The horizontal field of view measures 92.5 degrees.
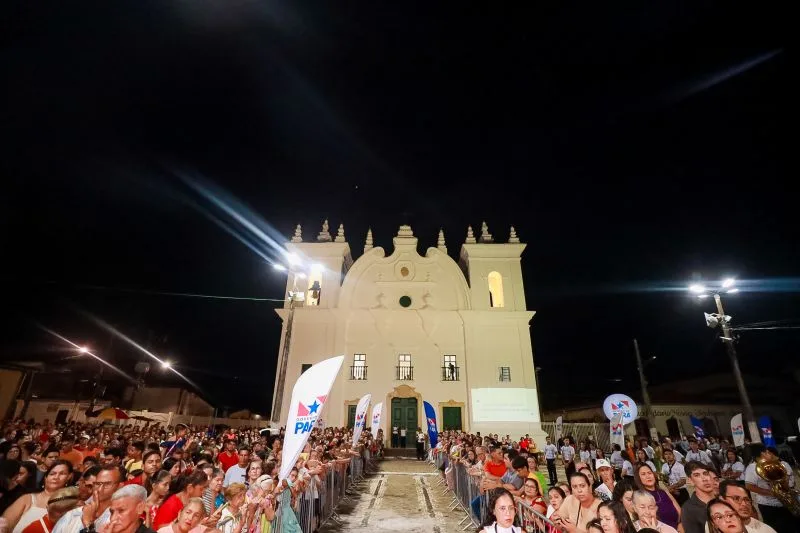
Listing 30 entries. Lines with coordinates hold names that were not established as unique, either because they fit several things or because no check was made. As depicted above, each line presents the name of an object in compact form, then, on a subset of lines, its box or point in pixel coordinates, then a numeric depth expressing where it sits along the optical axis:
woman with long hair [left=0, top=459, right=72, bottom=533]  3.79
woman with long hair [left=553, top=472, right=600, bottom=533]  4.54
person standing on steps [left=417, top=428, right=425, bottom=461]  21.02
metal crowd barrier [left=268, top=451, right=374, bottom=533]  6.38
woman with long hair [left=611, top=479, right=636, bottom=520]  4.73
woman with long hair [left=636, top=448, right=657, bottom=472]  8.82
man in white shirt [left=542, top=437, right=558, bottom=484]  14.82
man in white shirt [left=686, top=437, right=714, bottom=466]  10.88
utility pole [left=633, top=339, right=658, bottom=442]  20.94
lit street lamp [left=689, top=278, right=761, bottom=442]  12.18
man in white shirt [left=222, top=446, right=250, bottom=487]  7.26
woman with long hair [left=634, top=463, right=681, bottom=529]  5.04
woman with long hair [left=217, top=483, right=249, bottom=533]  4.37
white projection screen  24.39
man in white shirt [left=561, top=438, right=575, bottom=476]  14.30
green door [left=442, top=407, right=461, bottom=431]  24.58
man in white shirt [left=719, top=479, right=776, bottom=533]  3.88
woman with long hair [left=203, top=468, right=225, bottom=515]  5.74
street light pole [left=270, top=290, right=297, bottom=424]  14.43
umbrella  24.48
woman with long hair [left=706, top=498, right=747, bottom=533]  3.38
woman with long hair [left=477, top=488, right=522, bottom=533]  3.73
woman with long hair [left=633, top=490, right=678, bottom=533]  3.80
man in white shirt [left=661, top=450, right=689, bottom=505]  7.43
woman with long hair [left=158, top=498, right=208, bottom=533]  3.58
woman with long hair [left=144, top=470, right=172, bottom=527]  4.80
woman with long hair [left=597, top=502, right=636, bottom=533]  3.61
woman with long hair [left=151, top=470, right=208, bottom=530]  4.58
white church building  24.95
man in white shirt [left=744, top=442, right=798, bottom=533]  5.84
